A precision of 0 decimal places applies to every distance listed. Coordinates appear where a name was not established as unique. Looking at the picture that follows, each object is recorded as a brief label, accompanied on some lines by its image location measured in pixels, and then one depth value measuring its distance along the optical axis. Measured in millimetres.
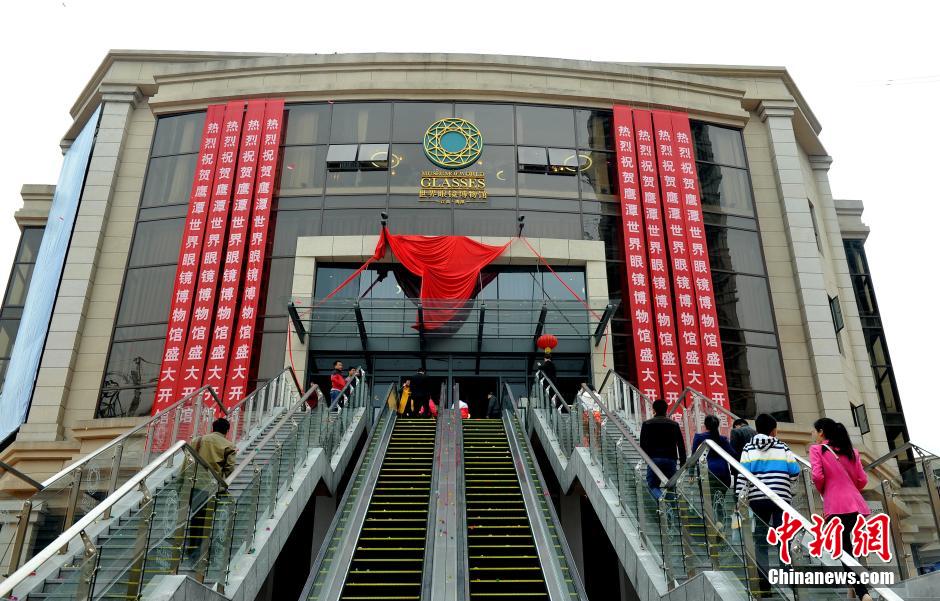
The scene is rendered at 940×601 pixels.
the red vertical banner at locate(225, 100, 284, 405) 19906
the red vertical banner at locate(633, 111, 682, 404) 20453
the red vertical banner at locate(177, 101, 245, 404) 20031
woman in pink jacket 5836
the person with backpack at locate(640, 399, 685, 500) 8602
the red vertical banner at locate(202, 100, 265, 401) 20078
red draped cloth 20828
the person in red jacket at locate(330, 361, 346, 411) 17406
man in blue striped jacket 6301
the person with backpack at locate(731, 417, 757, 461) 7832
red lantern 19891
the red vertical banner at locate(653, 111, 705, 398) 20562
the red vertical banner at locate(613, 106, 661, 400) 20562
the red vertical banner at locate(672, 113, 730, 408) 20484
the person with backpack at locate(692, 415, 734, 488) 6934
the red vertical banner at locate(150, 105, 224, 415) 19984
